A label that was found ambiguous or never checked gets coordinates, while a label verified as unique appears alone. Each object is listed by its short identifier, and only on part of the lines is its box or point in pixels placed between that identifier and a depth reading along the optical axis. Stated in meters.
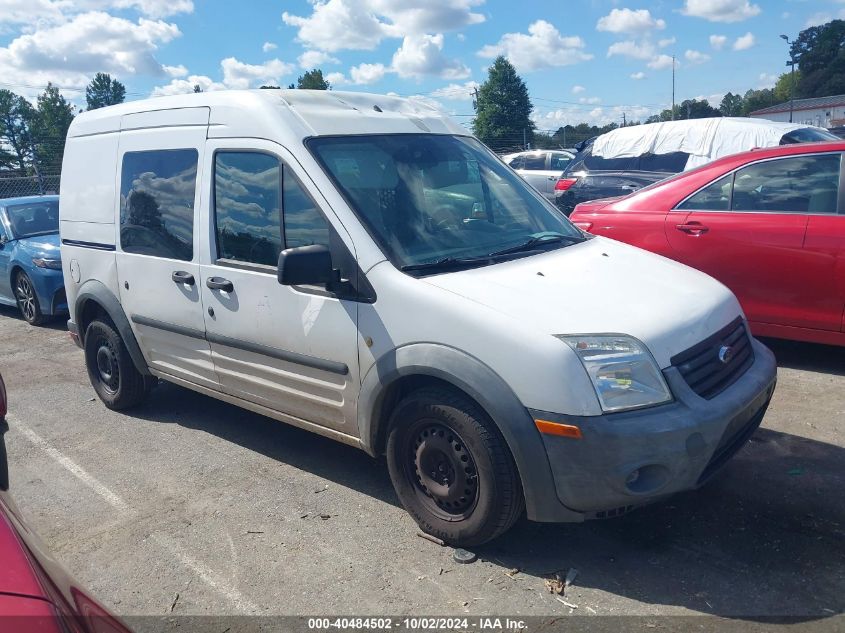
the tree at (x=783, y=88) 109.69
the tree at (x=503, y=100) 70.12
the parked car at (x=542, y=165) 17.22
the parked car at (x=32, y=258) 8.95
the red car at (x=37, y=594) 1.47
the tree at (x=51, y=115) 57.66
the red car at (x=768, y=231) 5.21
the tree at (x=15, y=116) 54.61
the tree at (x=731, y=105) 90.47
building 79.00
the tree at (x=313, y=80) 53.03
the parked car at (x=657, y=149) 11.41
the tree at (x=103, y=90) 72.00
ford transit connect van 3.03
